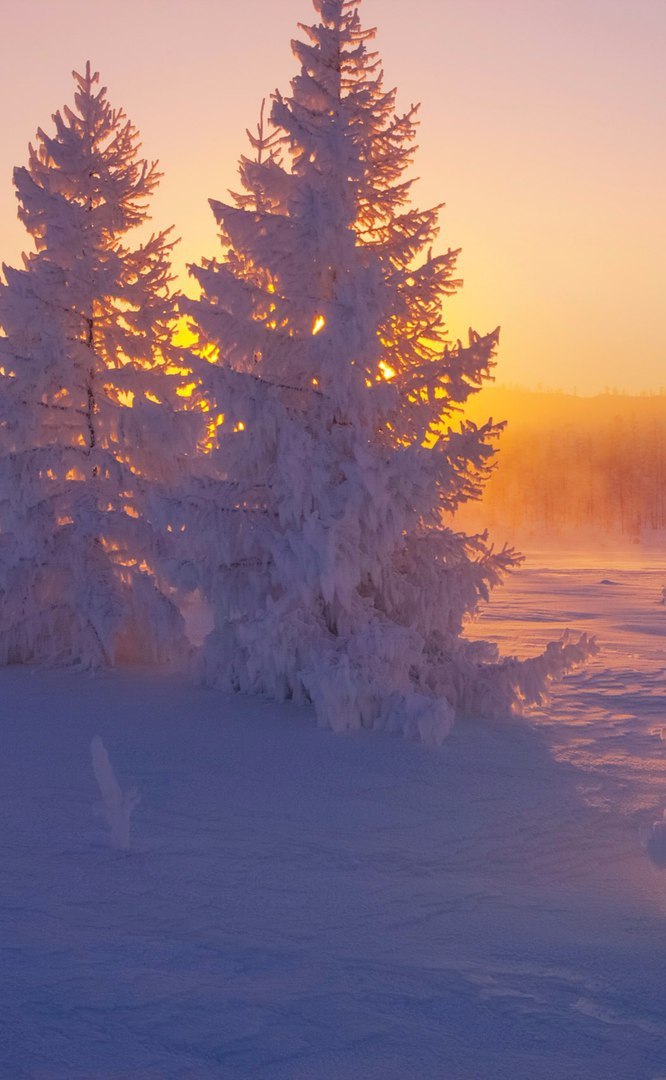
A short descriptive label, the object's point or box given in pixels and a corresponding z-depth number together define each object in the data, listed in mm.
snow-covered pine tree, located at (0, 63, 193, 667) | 11789
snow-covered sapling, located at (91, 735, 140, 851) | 5805
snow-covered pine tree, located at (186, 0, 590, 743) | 9102
